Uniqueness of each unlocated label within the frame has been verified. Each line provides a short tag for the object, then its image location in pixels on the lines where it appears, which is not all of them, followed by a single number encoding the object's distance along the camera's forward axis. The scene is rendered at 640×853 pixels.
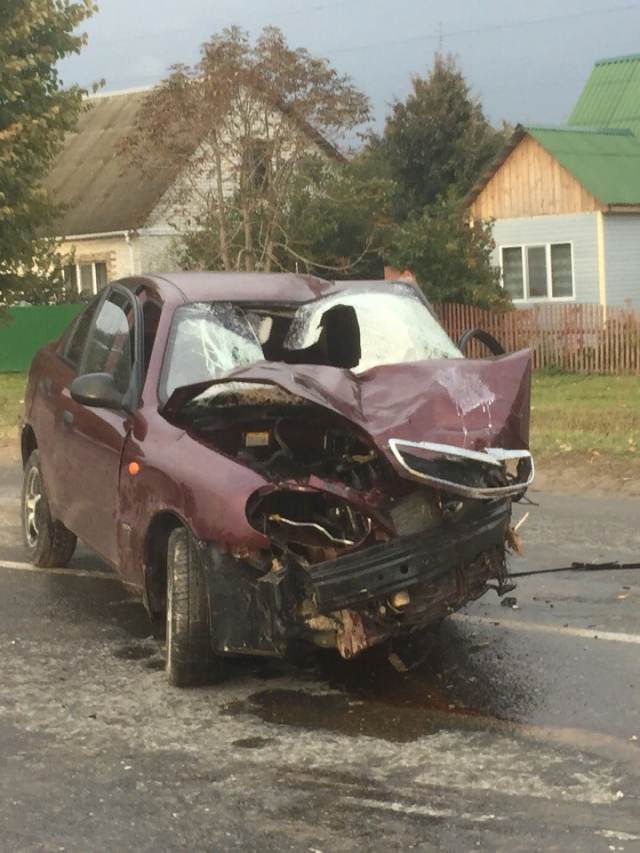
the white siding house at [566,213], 30.88
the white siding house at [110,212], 35.81
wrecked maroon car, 5.49
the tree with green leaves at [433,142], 42.47
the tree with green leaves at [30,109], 21.77
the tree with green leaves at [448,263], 28.47
